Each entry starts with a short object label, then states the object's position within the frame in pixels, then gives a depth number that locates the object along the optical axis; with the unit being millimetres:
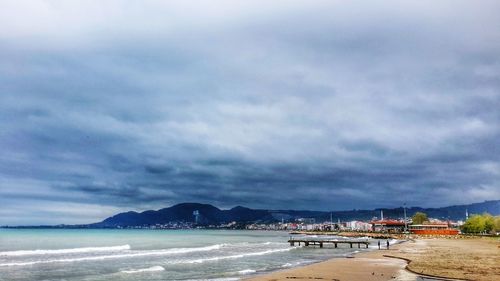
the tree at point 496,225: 151375
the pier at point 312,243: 99488
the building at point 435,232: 170600
